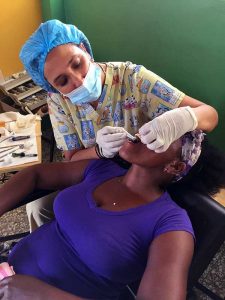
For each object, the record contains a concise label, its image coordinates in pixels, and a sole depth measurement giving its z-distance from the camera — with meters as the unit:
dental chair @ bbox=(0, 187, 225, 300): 0.99
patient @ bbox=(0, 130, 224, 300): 0.94
